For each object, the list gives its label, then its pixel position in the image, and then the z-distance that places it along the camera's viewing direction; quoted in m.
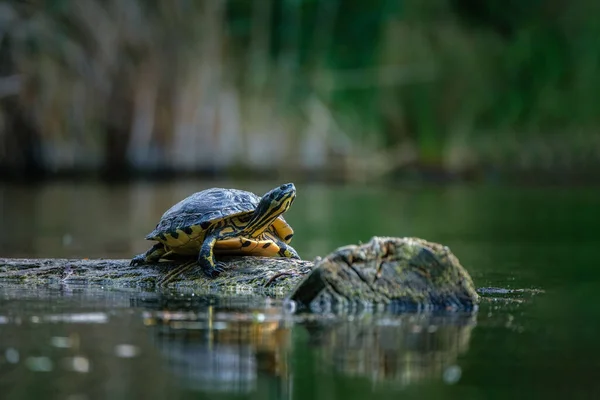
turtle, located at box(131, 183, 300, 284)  11.97
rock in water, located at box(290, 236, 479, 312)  10.66
